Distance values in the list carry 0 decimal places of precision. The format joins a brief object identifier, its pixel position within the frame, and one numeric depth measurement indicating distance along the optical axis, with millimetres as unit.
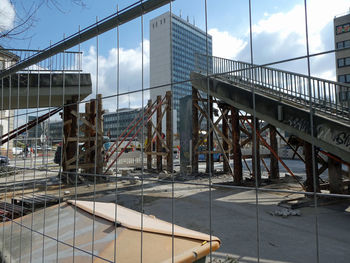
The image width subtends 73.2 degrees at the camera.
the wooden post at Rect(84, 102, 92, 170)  10516
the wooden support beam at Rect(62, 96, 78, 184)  9633
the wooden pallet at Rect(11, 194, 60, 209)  5543
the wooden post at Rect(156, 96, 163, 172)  13227
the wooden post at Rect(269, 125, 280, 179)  8977
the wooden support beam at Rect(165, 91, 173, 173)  10392
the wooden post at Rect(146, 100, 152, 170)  13487
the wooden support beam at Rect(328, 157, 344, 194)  6180
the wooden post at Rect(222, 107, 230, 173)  11852
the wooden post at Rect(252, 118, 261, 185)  8483
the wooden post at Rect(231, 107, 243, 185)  9000
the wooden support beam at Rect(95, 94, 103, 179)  9720
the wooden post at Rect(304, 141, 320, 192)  6240
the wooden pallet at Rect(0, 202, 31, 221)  5105
